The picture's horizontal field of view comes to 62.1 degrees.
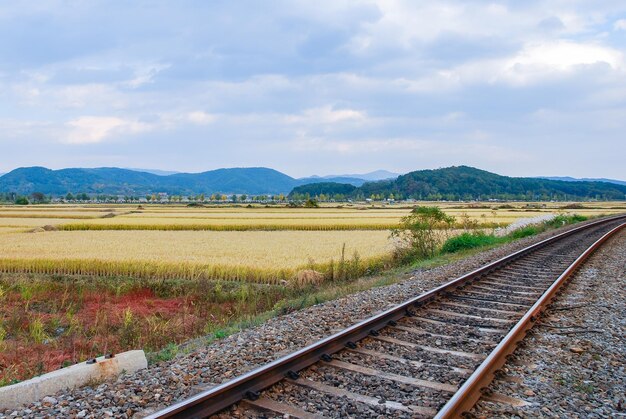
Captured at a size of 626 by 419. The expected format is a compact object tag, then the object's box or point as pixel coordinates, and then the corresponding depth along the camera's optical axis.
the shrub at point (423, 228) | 23.84
